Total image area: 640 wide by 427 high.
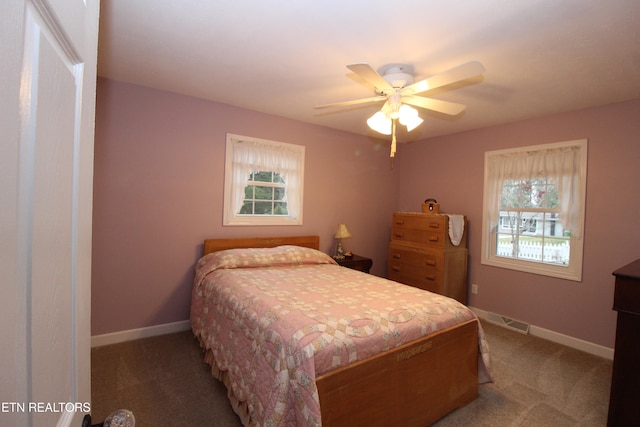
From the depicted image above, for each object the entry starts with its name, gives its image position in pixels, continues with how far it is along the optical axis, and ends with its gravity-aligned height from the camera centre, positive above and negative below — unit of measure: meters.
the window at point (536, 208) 3.12 +0.09
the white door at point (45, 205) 0.34 -0.01
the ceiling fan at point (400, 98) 1.84 +0.79
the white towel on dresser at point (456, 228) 3.72 -0.19
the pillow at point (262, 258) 2.89 -0.54
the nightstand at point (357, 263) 3.84 -0.69
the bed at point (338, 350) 1.44 -0.80
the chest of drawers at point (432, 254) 3.67 -0.54
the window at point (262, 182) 3.40 +0.28
